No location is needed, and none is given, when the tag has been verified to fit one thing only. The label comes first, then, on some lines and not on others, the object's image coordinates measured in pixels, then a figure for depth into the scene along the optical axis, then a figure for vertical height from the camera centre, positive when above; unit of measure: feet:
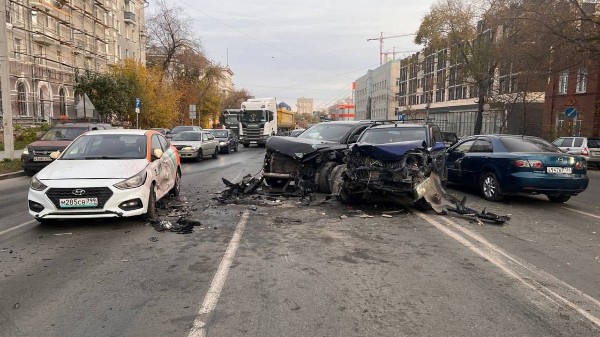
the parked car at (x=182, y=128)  87.99 -1.59
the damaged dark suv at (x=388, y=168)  26.76 -2.73
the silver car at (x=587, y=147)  67.19 -3.23
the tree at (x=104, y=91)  107.34 +6.65
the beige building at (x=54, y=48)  112.57 +21.21
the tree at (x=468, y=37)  115.85 +23.95
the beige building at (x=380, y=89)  339.36 +28.25
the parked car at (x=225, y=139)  90.12 -3.64
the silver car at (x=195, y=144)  67.62 -3.70
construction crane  415.44 +68.57
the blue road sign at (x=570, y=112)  71.61 +2.20
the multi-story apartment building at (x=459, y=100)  126.41 +9.69
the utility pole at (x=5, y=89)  51.62 +3.35
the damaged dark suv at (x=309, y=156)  32.45 -2.48
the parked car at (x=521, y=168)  29.07 -2.90
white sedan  21.50 -3.02
